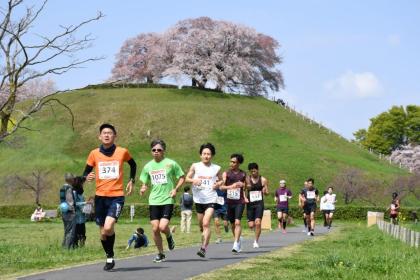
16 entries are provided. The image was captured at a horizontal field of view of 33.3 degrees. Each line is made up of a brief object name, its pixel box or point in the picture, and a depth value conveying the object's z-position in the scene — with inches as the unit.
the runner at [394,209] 1256.8
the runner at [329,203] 1219.7
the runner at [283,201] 1101.7
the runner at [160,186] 467.5
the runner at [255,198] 621.3
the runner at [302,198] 984.3
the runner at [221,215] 743.7
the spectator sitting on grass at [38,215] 1617.9
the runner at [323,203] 1230.9
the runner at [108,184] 418.9
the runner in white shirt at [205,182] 509.4
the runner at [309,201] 974.2
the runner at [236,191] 577.3
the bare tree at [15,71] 736.3
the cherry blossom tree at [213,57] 3801.7
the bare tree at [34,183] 2373.2
